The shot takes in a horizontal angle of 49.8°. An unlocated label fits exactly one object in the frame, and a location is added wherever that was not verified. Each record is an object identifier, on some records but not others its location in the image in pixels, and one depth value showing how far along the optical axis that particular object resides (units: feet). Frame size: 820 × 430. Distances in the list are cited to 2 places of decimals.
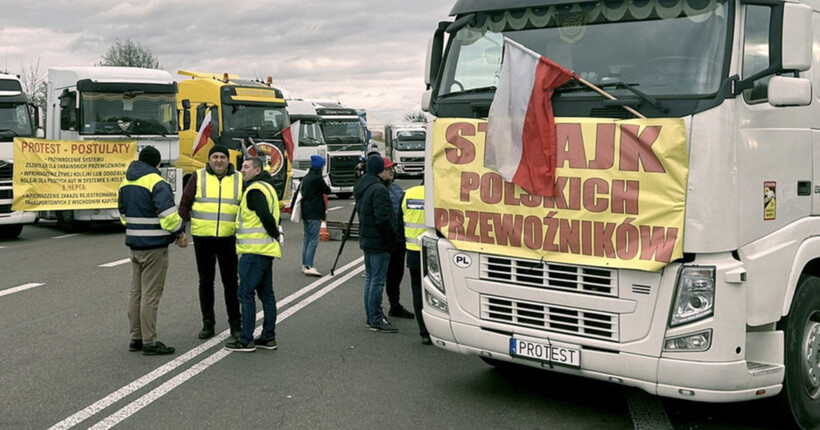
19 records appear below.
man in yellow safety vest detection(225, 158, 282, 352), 25.77
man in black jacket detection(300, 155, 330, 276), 41.27
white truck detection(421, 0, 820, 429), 16.60
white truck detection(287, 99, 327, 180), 94.73
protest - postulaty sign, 58.70
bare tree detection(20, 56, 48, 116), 188.48
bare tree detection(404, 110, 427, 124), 260.01
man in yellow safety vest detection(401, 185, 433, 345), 27.99
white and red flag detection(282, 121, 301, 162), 60.37
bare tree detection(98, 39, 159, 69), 212.84
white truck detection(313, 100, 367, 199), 102.01
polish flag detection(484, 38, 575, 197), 18.20
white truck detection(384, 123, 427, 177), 143.74
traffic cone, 55.98
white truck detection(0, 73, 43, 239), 58.29
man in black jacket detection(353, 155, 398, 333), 29.09
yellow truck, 70.85
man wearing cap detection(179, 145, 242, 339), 26.68
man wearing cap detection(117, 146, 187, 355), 25.45
